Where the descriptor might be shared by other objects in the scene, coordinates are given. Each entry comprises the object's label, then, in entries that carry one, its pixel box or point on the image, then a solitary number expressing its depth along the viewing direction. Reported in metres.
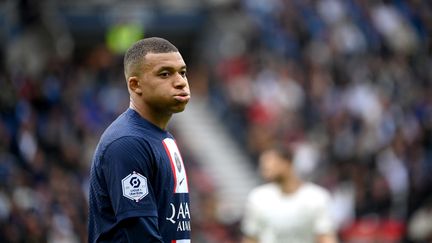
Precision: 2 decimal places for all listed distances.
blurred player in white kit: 16.03
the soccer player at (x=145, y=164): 8.87
